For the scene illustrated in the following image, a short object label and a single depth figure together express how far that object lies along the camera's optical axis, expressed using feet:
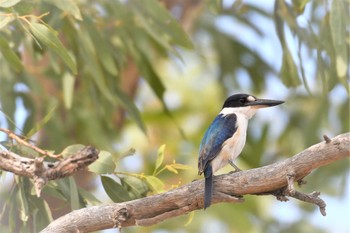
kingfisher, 20.72
